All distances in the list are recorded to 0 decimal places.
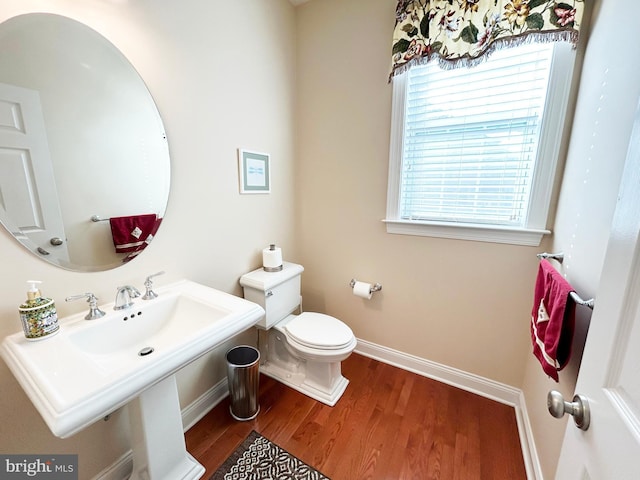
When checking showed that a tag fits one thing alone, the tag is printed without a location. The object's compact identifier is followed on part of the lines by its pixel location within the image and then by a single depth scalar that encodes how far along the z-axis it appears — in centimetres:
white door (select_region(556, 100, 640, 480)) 42
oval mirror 89
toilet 161
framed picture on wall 168
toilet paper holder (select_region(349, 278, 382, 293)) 197
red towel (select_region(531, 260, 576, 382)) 89
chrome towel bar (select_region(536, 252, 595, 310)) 78
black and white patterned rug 125
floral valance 122
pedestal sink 67
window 138
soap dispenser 86
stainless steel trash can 151
